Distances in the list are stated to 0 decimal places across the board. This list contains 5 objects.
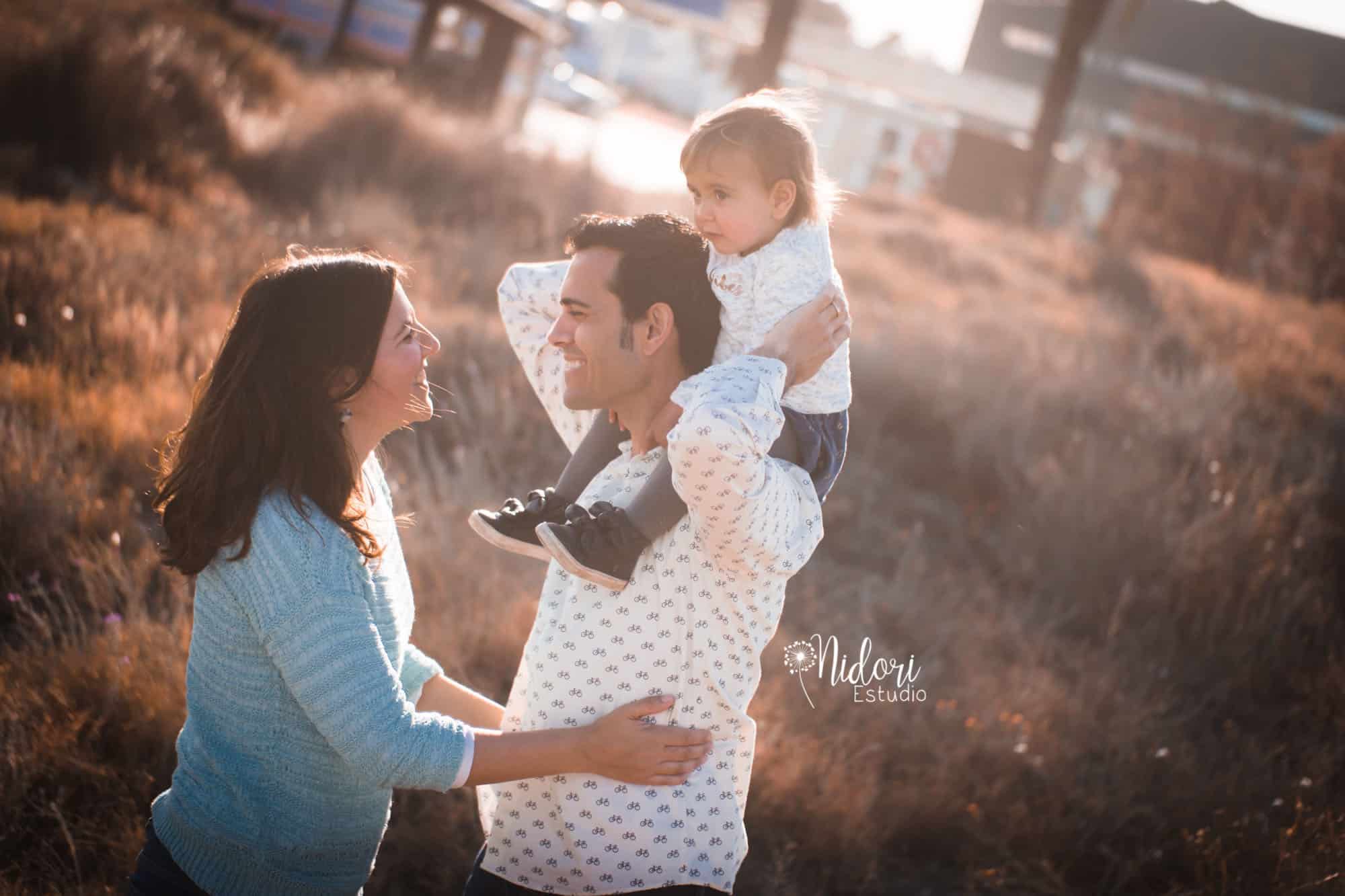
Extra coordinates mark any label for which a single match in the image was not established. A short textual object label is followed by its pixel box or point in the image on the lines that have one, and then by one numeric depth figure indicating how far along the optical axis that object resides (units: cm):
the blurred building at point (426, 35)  1964
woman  184
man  192
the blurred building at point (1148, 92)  2102
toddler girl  241
